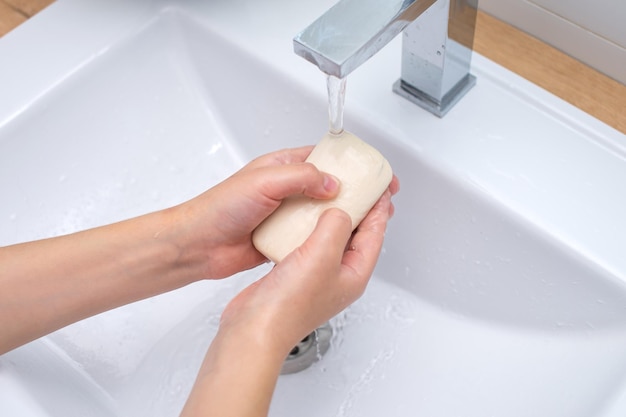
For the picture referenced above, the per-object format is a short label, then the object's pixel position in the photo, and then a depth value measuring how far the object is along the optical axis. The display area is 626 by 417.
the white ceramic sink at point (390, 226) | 0.53
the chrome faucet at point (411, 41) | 0.44
